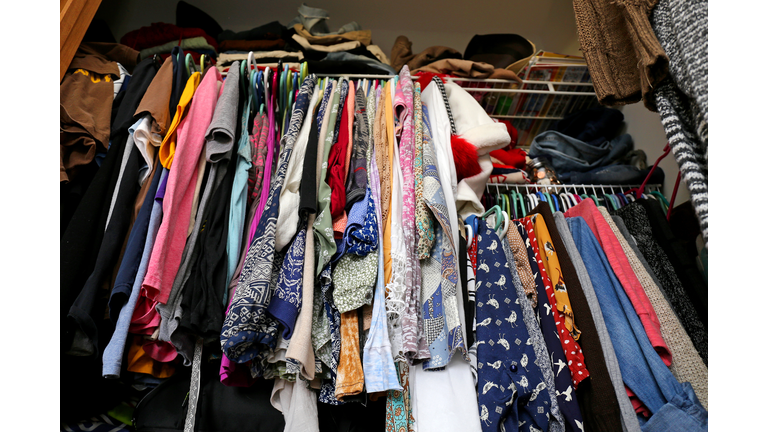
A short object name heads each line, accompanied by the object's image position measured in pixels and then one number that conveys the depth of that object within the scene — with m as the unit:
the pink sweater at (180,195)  0.77
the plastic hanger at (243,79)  1.08
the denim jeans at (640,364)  0.71
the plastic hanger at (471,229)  0.97
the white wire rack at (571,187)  1.36
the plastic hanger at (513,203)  1.30
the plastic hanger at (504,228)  0.98
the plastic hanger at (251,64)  1.09
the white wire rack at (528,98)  1.41
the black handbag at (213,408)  0.87
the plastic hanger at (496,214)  1.00
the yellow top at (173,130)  0.92
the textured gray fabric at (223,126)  0.92
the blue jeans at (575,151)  1.42
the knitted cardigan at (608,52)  0.78
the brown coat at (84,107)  0.91
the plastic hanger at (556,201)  1.31
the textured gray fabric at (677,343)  0.77
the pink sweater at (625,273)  0.81
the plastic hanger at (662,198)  1.27
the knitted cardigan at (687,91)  0.53
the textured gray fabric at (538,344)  0.72
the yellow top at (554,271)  0.85
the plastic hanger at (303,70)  1.11
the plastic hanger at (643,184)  1.29
